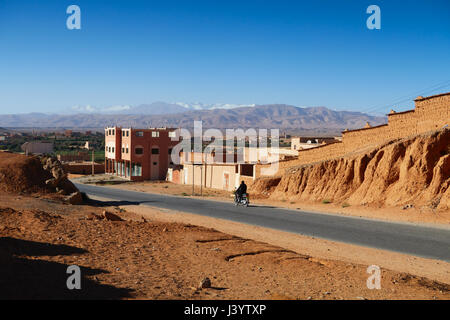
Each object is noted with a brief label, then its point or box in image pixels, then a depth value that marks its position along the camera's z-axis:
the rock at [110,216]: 15.23
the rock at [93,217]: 15.04
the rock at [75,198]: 21.59
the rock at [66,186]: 24.18
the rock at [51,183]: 23.47
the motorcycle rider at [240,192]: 24.91
